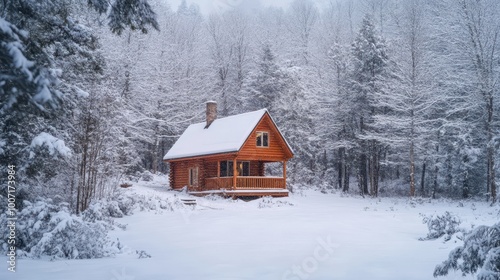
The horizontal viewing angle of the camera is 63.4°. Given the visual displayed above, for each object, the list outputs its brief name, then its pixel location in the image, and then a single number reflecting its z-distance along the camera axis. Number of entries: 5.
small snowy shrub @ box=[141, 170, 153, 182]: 36.53
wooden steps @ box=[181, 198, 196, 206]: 23.07
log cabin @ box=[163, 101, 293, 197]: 27.91
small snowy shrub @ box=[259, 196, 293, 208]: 23.91
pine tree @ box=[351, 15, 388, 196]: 35.41
